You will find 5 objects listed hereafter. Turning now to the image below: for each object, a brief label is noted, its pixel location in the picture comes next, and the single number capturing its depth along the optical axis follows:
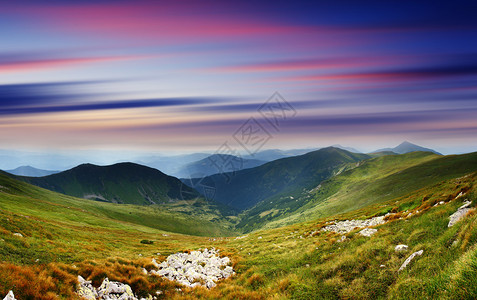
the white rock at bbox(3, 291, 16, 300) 10.28
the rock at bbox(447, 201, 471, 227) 13.79
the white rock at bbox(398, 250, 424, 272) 11.78
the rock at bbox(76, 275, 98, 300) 13.71
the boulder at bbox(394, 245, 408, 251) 14.13
